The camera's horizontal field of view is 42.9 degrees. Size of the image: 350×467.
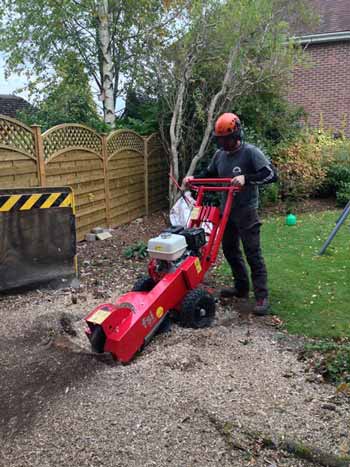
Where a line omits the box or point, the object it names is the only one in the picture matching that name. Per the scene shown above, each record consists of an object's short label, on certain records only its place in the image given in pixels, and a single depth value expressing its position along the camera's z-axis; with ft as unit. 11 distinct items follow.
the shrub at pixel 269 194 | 33.01
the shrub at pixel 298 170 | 33.63
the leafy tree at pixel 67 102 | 29.84
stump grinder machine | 10.15
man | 13.34
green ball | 28.12
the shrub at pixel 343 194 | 33.32
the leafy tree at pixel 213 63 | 26.84
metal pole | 19.29
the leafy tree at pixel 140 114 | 32.58
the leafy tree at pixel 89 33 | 33.50
